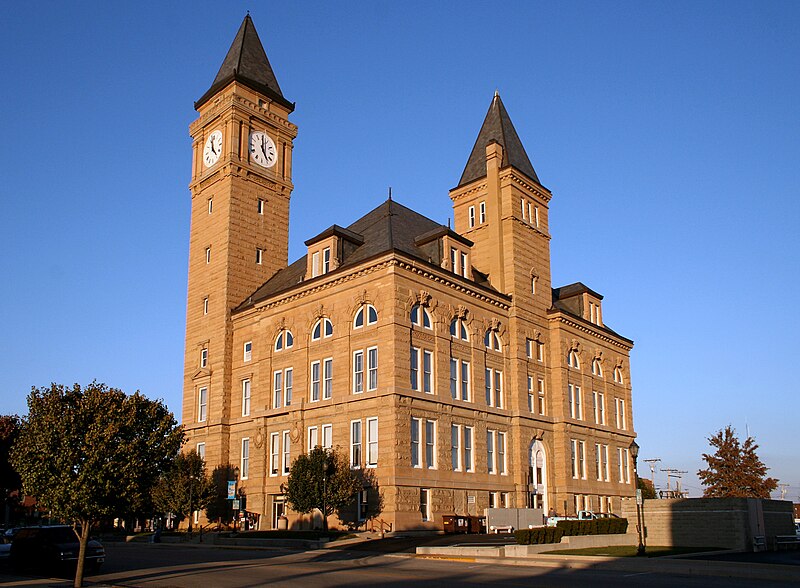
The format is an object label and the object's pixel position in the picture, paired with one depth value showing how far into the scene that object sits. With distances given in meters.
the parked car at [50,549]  25.22
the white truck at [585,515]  48.60
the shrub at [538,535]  30.73
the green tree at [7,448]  58.88
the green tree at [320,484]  40.25
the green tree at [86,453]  21.42
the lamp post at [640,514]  29.45
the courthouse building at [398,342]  44.44
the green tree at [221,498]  51.09
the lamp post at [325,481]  39.31
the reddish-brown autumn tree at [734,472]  67.06
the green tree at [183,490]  47.56
